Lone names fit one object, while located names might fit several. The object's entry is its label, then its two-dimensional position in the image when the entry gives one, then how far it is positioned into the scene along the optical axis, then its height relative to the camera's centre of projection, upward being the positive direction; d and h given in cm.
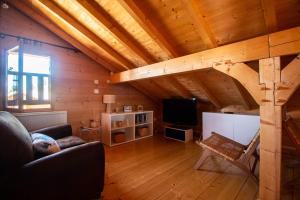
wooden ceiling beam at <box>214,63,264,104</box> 135 +28
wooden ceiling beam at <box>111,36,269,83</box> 136 +56
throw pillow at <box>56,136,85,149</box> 180 -61
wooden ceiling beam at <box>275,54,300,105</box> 118 +17
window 220 +38
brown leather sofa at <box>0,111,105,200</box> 98 -61
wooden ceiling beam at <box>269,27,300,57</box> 118 +56
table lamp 298 +4
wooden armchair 162 -68
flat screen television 315 -28
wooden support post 126 -33
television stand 318 -84
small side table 291 -78
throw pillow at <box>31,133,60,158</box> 128 -48
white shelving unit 297 -61
